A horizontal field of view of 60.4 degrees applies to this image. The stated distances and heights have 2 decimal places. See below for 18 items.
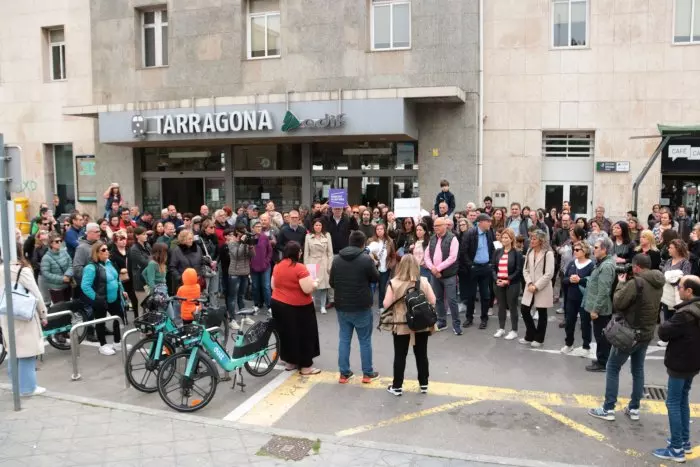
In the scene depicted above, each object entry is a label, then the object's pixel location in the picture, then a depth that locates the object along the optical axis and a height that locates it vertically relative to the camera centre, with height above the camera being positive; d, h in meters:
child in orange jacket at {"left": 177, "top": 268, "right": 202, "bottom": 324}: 7.78 -1.37
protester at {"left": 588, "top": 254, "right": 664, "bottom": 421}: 6.17 -1.37
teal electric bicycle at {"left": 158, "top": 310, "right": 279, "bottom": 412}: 6.51 -2.00
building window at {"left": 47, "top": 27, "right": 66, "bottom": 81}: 21.05 +4.74
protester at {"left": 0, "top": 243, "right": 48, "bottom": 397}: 6.79 -1.63
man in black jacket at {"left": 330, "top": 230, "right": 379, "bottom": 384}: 7.32 -1.33
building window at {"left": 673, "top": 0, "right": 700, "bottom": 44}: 15.41 +4.23
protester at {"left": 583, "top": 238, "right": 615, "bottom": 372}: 7.73 -1.43
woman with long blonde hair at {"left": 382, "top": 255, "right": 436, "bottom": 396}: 7.00 -1.61
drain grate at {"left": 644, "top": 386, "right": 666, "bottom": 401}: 7.04 -2.46
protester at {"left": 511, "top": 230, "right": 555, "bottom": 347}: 8.84 -1.42
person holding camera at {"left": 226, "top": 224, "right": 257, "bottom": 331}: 10.59 -1.24
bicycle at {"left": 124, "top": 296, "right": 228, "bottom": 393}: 7.06 -1.90
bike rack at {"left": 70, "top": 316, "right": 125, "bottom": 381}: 7.30 -1.95
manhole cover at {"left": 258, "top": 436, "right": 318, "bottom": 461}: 5.52 -2.43
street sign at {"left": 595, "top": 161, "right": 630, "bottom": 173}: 15.81 +0.55
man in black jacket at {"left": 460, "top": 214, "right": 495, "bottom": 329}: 10.34 -1.30
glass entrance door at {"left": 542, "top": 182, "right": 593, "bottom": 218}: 16.48 -0.24
